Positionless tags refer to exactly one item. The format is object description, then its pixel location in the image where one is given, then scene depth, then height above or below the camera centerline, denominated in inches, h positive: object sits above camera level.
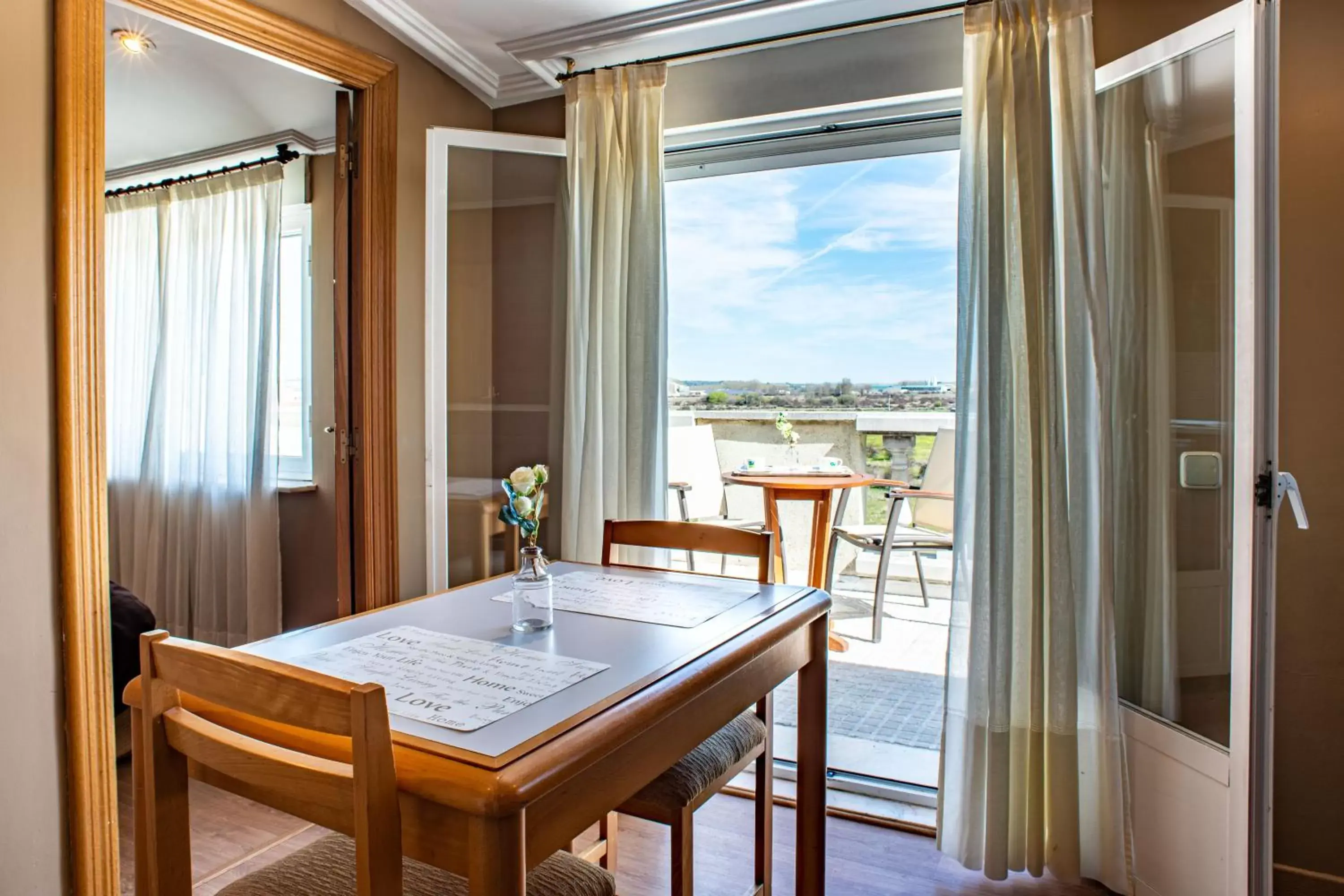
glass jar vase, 60.3 -11.6
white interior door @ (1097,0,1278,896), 67.6 -0.3
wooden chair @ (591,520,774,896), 64.6 -27.4
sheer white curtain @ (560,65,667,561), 107.3 +16.9
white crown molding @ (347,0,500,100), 101.0 +51.0
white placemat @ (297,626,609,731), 45.1 -14.7
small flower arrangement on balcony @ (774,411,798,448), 160.2 +0.2
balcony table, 141.2 -11.3
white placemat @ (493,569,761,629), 66.3 -14.3
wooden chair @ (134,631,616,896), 35.8 -16.8
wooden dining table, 37.3 -15.5
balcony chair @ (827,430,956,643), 150.0 -18.2
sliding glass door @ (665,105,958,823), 133.2 +15.7
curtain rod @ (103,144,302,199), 140.1 +46.4
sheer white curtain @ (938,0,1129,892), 82.3 -3.5
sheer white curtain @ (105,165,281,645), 143.0 +5.7
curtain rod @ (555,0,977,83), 93.8 +48.0
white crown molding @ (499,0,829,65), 96.3 +49.7
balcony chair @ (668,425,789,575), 158.6 -9.1
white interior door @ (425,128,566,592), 112.2 +13.2
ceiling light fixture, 101.6 +49.1
